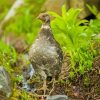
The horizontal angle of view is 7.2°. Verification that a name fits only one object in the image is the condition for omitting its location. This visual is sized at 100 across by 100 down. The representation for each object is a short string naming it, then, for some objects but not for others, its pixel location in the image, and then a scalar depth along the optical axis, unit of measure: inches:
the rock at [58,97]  324.8
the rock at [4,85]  327.5
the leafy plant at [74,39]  372.6
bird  331.5
